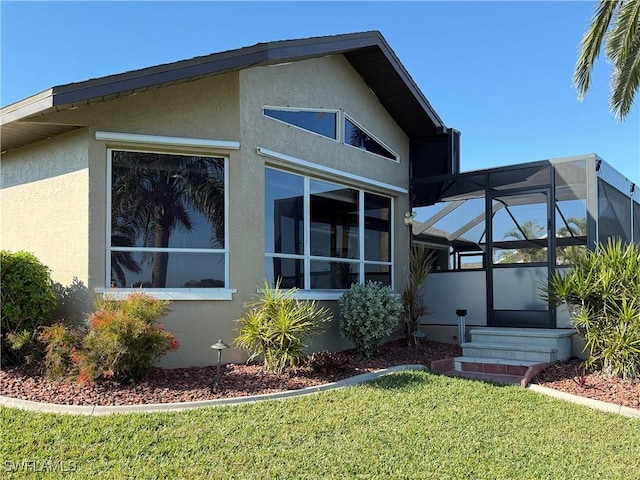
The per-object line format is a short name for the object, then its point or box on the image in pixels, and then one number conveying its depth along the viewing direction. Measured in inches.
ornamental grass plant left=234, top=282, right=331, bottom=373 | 285.7
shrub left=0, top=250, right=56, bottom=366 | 278.7
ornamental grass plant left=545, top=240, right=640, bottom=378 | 301.9
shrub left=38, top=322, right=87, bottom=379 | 252.8
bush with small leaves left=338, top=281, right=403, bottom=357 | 348.8
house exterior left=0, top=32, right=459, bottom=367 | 296.2
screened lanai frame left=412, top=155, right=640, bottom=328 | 387.5
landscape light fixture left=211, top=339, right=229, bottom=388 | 260.1
